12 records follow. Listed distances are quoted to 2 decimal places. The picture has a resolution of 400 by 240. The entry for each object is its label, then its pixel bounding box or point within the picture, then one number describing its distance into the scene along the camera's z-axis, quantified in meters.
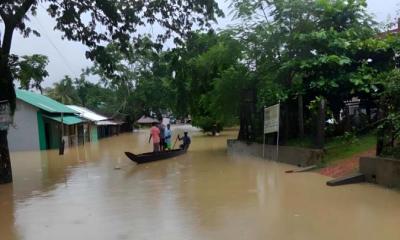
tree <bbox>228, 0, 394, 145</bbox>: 16.33
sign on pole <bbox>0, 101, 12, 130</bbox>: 14.72
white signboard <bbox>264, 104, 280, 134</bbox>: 18.00
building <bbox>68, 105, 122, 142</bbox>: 45.65
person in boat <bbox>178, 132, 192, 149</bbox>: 25.16
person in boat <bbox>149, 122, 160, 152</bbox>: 21.84
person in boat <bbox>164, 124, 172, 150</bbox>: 23.49
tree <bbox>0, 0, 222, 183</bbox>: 14.35
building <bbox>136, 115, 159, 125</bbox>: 72.95
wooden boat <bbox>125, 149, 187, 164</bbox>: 19.47
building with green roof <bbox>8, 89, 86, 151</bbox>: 33.44
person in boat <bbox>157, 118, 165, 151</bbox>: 22.76
